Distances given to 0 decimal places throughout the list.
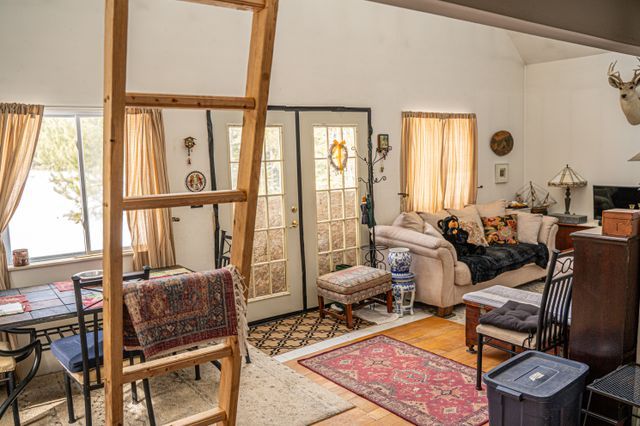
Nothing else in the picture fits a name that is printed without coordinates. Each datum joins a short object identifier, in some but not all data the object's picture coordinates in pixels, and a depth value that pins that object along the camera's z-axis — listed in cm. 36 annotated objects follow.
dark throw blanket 561
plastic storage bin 245
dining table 321
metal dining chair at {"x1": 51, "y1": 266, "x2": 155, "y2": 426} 300
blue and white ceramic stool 542
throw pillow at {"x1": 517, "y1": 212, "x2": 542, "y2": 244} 651
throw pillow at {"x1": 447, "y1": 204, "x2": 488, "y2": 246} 628
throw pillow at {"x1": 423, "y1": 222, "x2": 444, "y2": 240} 578
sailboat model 758
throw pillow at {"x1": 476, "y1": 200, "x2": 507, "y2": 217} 675
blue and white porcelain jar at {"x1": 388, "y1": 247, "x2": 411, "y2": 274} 544
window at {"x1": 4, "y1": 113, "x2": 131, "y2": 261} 419
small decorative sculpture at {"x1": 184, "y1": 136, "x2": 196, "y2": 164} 476
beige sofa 533
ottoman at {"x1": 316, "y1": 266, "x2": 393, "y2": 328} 503
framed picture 747
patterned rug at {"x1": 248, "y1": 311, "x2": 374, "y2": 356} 473
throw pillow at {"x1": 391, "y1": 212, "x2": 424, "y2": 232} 595
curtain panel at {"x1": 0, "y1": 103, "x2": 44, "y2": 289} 391
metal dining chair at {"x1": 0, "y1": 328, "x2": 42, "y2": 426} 314
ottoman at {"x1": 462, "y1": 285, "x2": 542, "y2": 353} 419
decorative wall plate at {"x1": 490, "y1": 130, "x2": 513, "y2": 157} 734
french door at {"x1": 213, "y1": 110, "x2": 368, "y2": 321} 524
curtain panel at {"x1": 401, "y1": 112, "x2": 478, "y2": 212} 631
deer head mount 641
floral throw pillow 645
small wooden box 246
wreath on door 568
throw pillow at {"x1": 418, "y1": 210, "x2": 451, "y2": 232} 612
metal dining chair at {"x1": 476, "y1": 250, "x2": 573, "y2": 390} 329
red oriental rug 346
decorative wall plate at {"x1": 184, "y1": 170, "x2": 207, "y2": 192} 482
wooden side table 684
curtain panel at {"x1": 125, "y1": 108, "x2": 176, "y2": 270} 445
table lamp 695
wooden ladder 137
